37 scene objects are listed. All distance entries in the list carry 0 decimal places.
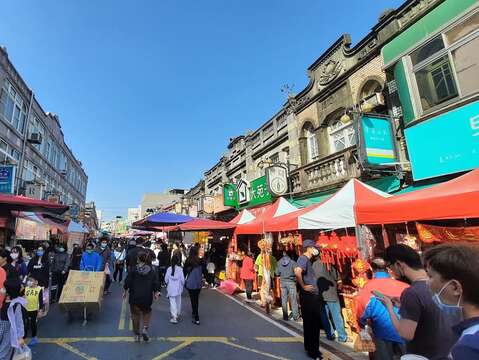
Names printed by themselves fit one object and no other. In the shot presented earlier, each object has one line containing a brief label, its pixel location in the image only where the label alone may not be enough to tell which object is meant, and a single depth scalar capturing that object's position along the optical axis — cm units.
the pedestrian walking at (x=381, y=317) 361
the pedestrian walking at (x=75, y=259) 994
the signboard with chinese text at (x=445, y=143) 683
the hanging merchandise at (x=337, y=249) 710
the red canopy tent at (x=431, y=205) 417
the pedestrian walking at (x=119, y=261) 1532
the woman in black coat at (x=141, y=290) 590
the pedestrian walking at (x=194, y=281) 749
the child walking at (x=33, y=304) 583
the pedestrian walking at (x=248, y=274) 1044
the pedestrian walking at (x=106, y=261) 1112
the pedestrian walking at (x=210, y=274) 1373
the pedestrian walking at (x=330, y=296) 616
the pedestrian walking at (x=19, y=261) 767
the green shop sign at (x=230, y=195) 1997
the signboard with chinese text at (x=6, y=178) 1519
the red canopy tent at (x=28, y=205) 867
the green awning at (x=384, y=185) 900
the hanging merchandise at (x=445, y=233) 479
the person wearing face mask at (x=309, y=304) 529
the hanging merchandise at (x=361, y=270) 588
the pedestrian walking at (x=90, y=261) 911
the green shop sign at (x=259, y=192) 1587
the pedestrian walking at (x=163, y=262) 1263
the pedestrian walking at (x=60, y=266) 938
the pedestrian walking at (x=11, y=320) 376
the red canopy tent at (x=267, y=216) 1034
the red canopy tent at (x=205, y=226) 1282
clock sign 1438
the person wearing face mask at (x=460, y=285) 141
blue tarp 1350
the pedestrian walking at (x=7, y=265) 552
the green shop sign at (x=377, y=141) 886
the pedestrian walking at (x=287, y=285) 764
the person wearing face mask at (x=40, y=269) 790
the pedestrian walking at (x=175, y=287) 738
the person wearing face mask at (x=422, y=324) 244
